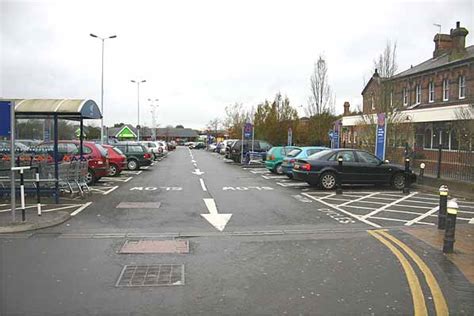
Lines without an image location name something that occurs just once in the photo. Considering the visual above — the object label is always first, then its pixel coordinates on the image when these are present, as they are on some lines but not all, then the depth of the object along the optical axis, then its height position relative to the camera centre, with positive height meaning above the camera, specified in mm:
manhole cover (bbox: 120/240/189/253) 7574 -1863
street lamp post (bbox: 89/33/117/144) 35209 +3657
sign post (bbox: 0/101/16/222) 9180 +199
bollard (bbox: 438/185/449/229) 8672 -1335
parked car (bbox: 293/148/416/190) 16438 -1164
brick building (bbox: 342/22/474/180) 26188 +3073
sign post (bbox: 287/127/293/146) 34938 -88
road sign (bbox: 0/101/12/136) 9198 +276
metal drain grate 5855 -1847
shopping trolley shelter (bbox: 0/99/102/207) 12086 +589
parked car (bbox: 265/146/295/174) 23906 -1135
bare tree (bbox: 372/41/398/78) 29094 +4401
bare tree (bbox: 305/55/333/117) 37844 +4094
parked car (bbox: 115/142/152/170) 26734 -1219
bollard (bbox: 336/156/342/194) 15495 -1396
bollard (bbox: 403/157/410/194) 16031 -1404
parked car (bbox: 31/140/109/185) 17203 -786
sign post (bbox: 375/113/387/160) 20266 +53
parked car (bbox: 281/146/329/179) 19823 -827
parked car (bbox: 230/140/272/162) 33156 -832
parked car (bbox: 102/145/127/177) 21266 -1295
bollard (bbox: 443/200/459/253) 7527 -1463
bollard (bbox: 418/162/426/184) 17856 -1365
